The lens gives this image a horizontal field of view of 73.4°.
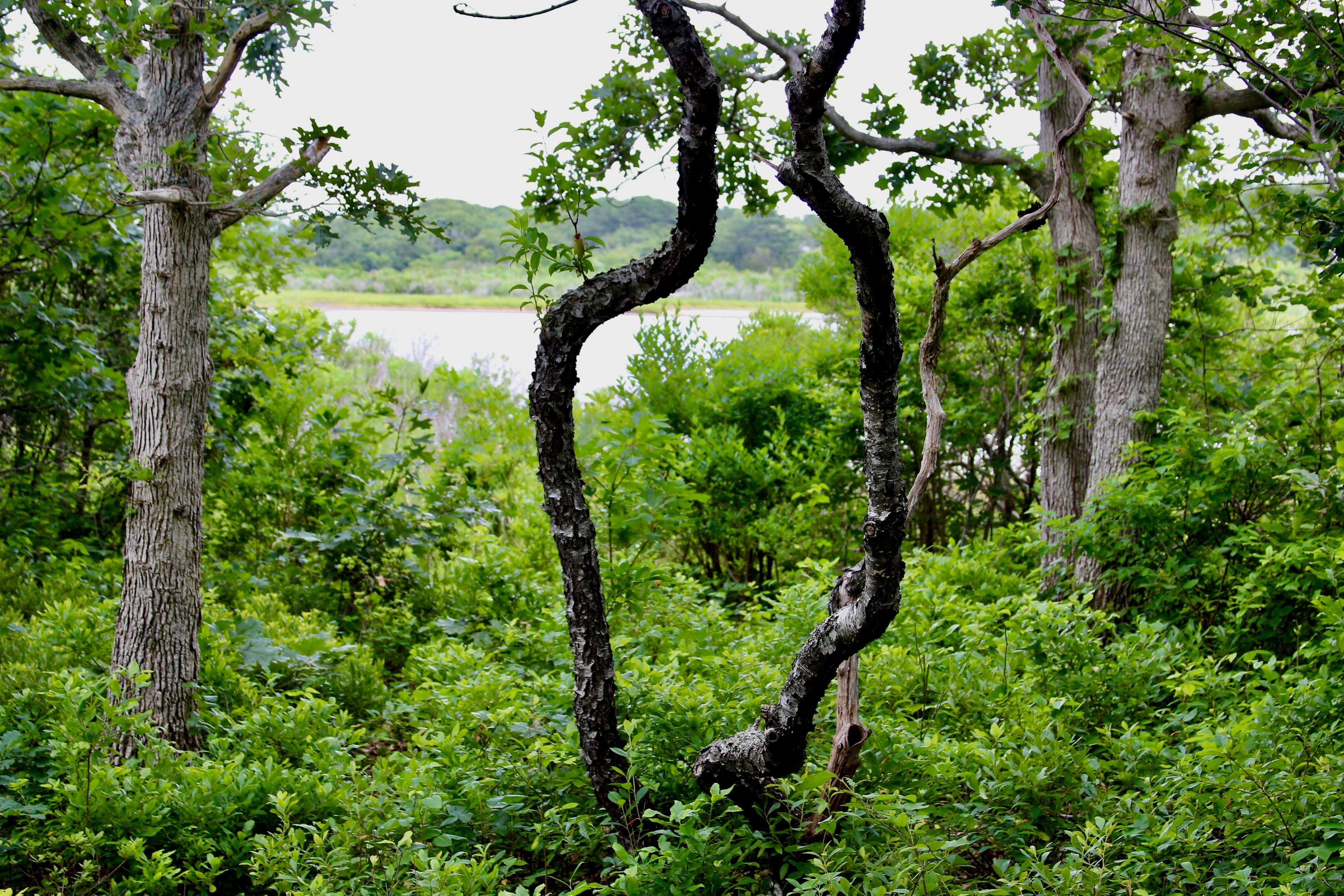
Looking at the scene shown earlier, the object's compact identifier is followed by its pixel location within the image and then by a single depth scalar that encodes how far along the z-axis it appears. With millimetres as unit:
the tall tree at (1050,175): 5844
